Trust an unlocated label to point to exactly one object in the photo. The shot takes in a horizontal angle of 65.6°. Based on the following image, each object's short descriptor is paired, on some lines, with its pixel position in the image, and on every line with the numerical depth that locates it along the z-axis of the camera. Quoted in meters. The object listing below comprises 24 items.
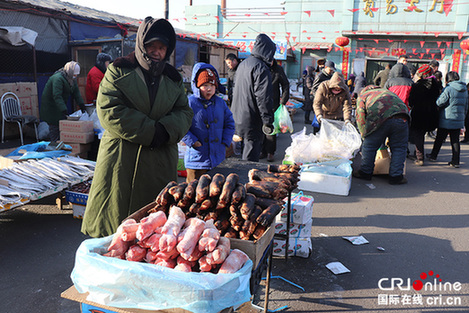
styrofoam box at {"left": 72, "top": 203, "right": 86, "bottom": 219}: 4.71
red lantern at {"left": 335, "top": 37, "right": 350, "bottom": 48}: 17.83
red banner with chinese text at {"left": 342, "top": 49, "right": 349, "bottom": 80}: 23.80
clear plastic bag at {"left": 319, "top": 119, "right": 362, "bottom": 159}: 6.37
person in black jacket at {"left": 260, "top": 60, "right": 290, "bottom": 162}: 7.77
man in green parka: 2.77
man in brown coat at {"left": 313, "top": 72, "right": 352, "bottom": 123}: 7.08
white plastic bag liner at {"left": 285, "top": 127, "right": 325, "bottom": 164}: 6.37
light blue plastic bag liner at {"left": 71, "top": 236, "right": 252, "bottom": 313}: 1.76
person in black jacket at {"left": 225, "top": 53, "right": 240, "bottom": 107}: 9.09
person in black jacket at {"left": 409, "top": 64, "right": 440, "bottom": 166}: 8.00
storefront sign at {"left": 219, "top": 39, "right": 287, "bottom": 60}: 22.48
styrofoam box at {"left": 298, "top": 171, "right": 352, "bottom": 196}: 6.07
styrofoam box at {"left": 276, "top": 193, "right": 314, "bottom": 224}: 3.85
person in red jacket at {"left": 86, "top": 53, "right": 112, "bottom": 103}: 7.65
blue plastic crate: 4.63
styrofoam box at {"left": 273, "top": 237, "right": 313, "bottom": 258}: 3.92
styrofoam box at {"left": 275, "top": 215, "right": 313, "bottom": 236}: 3.90
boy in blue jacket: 3.94
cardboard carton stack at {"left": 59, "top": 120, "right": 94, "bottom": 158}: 6.44
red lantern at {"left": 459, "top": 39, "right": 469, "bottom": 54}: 15.34
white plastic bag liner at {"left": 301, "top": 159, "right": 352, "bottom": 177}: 6.19
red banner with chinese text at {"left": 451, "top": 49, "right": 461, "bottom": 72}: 22.08
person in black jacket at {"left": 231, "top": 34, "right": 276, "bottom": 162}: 5.44
